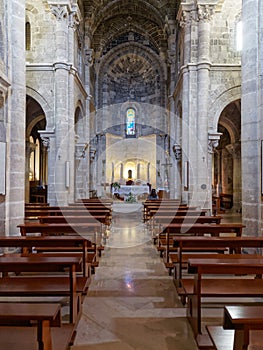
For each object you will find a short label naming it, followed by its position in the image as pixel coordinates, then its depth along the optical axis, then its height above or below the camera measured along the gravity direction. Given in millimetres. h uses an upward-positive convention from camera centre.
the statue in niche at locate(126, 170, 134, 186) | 30778 -76
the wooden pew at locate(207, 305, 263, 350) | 2205 -955
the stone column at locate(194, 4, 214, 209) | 14945 +3226
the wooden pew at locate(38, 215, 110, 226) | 8352 -969
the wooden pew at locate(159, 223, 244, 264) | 6674 -956
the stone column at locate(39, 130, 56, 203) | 15039 +1180
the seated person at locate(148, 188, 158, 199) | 21797 -902
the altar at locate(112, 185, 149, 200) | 25741 -688
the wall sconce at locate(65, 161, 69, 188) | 14898 +272
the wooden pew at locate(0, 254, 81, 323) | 3906 -1331
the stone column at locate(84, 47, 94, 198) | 21355 +5873
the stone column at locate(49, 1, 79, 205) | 14914 +3524
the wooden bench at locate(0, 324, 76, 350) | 2654 -1308
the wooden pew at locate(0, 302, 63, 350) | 2303 -937
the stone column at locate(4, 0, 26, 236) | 8617 +1675
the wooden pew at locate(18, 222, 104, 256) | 6883 -980
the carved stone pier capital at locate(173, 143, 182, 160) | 18016 +1635
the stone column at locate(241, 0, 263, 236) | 8320 +1646
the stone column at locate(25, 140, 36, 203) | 19562 +905
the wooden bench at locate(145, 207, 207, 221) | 10360 -982
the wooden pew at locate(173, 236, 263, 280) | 5262 -971
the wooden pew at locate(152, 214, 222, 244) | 8352 -993
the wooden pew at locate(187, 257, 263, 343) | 3826 -1345
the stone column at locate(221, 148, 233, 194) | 22250 +697
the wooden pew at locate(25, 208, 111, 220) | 10391 -998
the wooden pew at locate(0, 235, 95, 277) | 5299 -985
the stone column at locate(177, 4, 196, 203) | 15289 +4563
